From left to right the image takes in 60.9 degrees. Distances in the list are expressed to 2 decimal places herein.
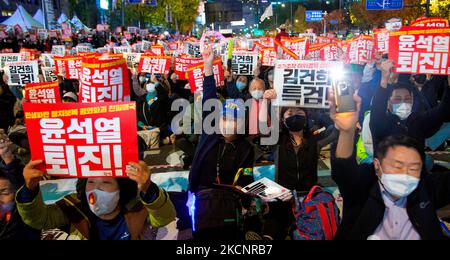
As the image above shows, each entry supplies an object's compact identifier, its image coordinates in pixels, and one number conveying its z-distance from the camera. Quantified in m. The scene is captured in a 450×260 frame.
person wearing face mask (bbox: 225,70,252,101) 8.49
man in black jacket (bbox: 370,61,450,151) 3.33
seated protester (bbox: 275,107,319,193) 3.77
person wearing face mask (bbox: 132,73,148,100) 8.55
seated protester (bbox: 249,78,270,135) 4.63
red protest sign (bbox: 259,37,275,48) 14.70
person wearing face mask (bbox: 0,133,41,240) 2.59
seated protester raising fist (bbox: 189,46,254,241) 2.96
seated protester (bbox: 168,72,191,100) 9.93
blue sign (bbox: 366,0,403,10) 21.33
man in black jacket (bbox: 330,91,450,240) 2.26
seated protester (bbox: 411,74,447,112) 4.68
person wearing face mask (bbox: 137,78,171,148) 8.30
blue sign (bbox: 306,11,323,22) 56.00
